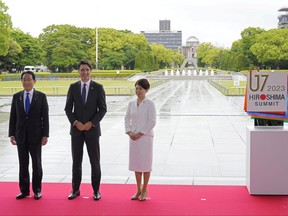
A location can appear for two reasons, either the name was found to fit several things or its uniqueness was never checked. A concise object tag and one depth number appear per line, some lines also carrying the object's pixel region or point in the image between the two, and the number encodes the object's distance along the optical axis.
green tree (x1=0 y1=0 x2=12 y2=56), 44.97
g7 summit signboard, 5.91
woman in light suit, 5.60
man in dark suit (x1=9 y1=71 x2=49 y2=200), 5.72
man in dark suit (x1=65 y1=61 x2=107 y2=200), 5.68
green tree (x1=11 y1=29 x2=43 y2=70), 69.25
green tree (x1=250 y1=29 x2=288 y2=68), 68.00
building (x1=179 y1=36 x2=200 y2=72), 129.64
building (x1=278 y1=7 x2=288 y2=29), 116.56
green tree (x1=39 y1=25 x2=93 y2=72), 69.04
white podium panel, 5.85
